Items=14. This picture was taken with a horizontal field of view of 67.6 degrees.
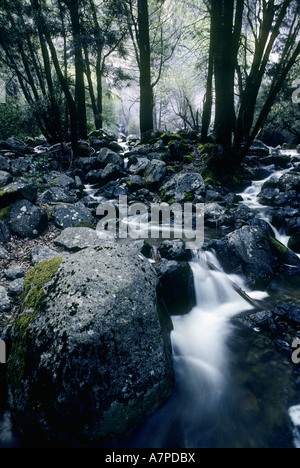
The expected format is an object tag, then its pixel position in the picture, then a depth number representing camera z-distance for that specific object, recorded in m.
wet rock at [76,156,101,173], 11.15
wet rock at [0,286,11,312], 2.87
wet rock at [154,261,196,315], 3.87
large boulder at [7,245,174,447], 1.96
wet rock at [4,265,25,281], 3.48
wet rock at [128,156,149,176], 10.48
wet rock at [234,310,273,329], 3.65
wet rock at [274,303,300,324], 3.52
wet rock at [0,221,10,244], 4.35
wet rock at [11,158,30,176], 9.27
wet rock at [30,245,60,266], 3.90
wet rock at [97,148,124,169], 11.22
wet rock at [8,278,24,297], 3.14
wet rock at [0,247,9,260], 3.92
